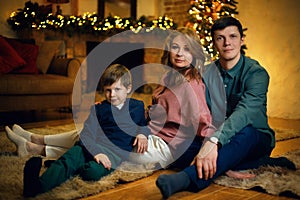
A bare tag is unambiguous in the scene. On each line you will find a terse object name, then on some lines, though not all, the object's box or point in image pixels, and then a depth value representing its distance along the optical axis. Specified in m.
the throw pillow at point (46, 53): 4.10
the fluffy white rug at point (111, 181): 1.56
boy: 1.77
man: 1.59
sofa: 3.43
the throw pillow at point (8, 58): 3.60
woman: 1.94
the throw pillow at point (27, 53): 3.86
